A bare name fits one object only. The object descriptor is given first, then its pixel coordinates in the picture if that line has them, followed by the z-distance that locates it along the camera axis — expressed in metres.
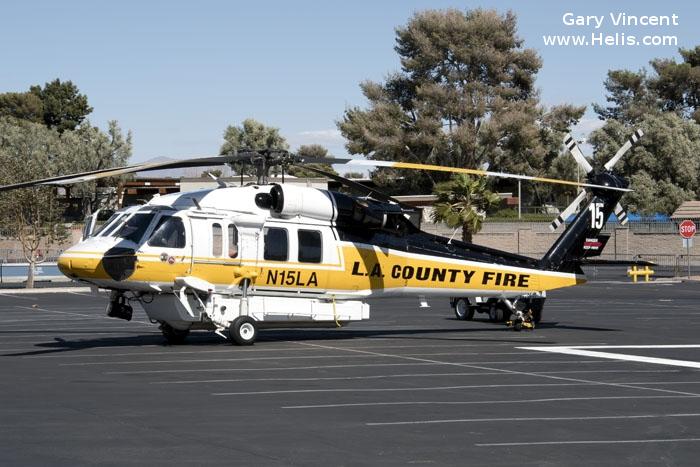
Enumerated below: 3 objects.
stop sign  60.36
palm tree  61.03
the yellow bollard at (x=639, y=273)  58.31
